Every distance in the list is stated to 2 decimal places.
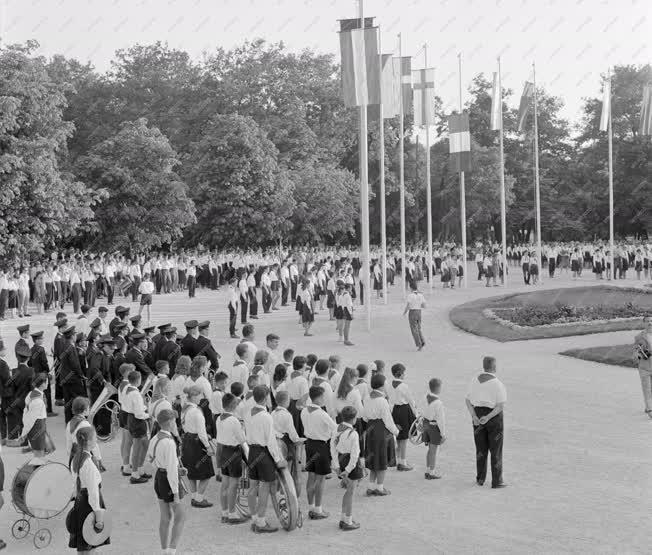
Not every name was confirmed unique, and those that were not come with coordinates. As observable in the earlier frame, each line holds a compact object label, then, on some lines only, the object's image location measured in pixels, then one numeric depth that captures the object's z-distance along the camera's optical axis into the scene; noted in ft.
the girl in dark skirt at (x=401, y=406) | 37.24
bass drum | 28.91
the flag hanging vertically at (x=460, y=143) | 119.96
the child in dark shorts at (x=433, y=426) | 35.99
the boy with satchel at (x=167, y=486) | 27.48
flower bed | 83.66
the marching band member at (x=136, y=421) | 36.60
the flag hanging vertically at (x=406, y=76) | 102.73
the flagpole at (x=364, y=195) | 83.76
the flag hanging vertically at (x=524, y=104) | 127.61
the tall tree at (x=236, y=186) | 156.15
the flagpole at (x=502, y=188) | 123.45
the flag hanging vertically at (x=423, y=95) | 109.29
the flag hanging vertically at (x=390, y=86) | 96.63
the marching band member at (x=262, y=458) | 30.30
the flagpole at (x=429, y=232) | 124.26
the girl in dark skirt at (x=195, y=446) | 32.37
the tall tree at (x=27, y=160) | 96.53
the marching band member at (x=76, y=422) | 29.91
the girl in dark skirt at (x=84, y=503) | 26.07
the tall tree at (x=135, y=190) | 134.72
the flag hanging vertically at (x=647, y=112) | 126.11
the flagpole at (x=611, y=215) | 138.49
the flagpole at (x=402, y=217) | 109.67
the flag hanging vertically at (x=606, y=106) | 128.98
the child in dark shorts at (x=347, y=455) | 30.35
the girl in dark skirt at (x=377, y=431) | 33.53
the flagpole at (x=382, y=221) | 105.19
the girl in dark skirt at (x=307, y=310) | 79.92
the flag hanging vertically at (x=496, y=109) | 122.62
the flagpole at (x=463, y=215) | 128.78
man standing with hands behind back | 34.96
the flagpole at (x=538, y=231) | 135.54
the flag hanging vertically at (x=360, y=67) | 81.76
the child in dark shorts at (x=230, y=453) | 31.22
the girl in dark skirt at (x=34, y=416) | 35.68
